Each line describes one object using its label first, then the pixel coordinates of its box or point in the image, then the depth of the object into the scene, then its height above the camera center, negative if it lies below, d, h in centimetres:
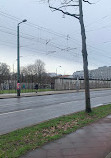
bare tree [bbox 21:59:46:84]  8171 +771
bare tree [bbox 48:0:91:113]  930 +223
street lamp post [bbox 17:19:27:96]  2352 +227
